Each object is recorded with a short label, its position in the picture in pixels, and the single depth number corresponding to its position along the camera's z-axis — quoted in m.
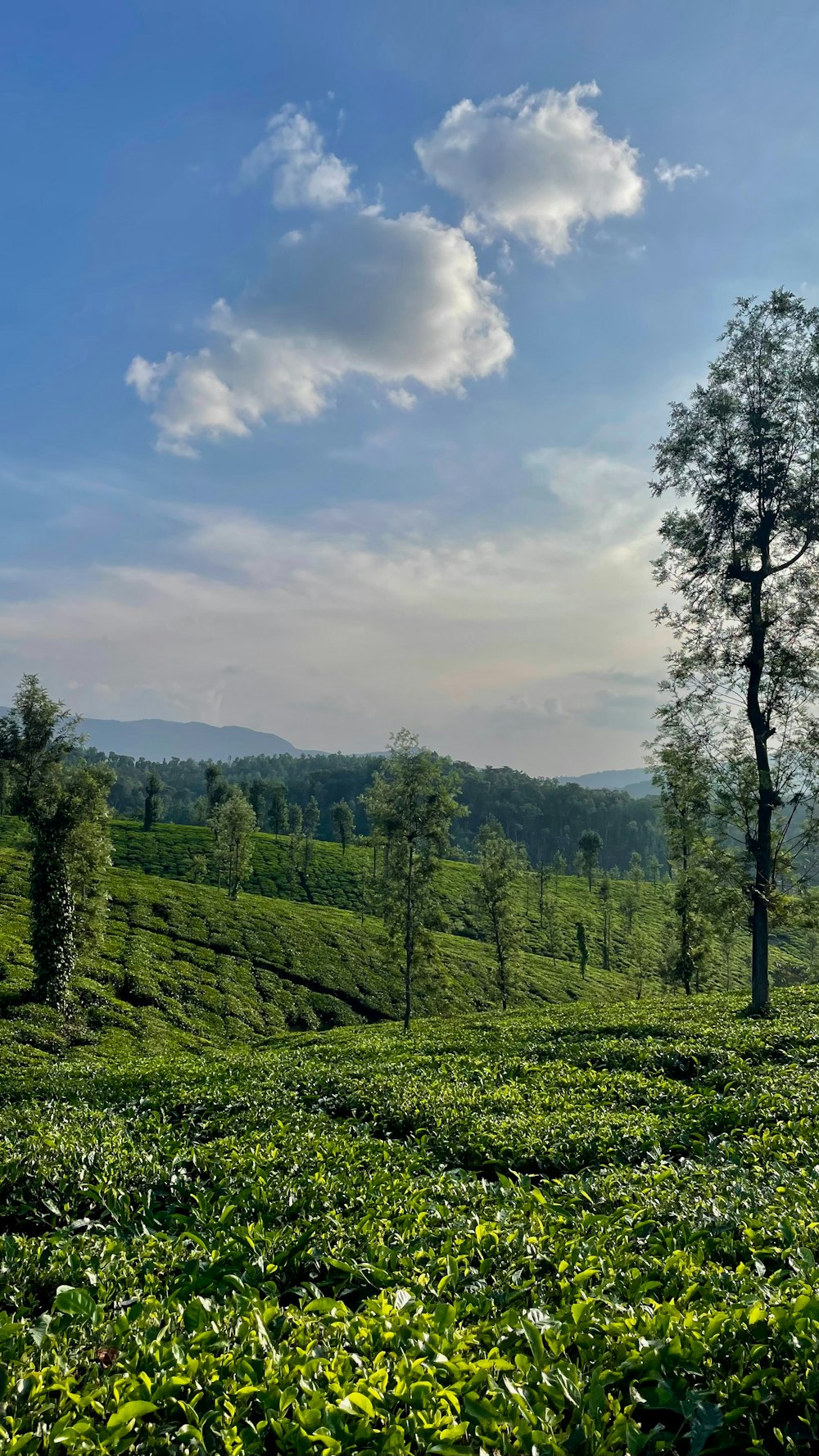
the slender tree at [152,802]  114.62
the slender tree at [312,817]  144.66
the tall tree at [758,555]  24.39
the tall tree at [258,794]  147.38
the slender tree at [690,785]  25.38
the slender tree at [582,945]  84.56
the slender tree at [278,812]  133.62
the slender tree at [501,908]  57.00
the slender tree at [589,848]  113.06
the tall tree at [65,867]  34.47
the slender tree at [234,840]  78.91
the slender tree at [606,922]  93.00
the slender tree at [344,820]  107.00
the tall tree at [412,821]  35.25
